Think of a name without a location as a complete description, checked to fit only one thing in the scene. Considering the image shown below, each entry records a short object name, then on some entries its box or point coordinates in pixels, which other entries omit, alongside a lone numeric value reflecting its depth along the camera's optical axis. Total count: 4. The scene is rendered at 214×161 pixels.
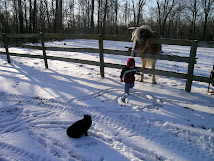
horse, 4.53
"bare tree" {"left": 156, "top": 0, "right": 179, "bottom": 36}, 29.94
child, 4.10
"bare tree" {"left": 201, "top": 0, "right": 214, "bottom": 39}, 25.62
